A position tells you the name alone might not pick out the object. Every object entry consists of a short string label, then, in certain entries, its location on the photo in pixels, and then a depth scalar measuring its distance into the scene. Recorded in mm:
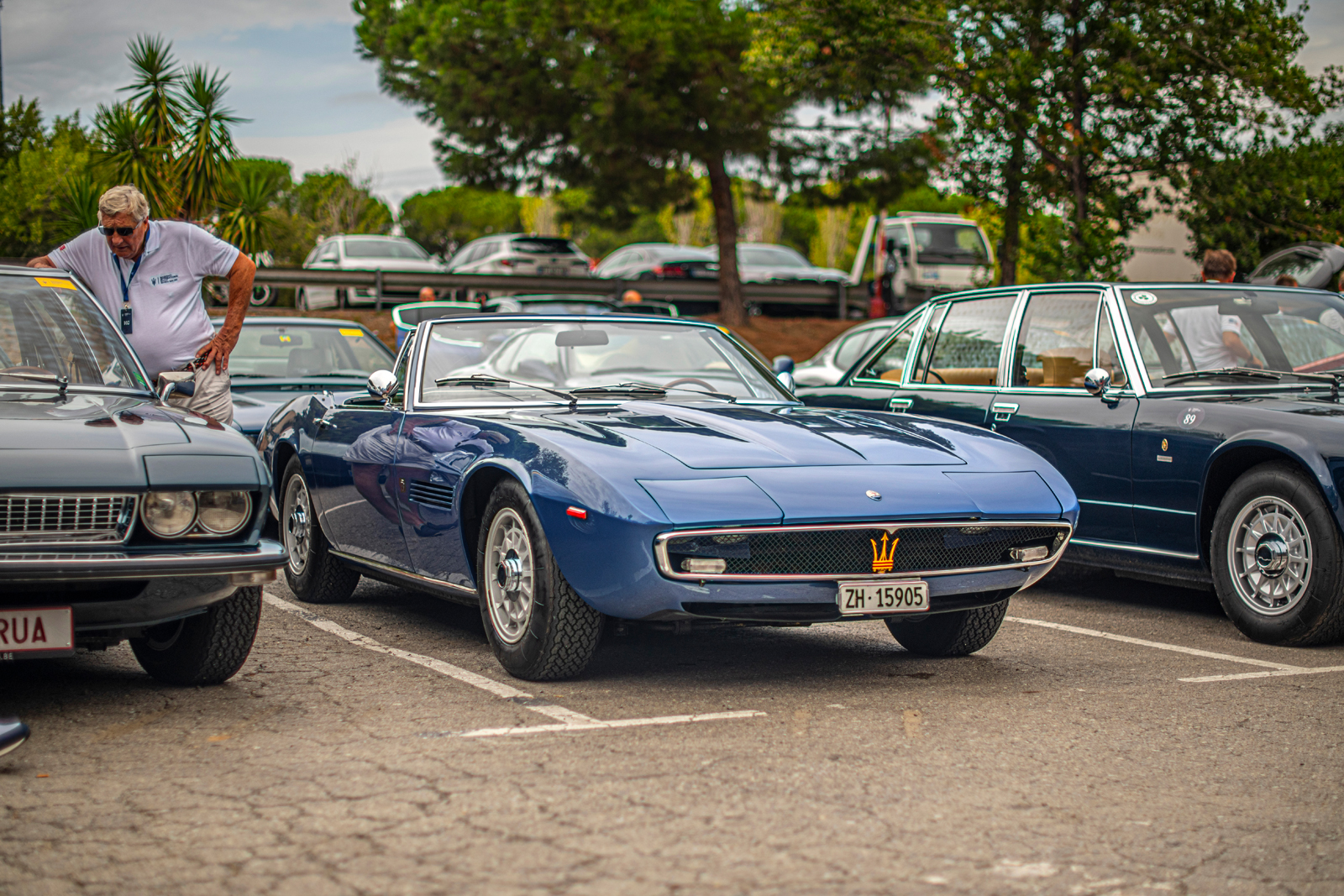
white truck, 26781
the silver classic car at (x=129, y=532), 4230
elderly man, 6754
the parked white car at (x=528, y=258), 27484
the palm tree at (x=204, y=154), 17000
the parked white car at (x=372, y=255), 26703
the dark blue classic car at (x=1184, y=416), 6098
